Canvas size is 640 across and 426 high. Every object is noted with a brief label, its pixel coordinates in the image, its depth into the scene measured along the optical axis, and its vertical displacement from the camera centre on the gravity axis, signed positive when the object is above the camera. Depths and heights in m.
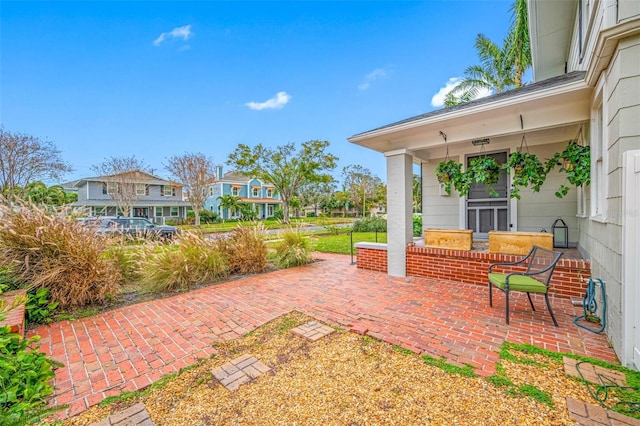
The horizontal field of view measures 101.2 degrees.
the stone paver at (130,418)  1.87 -1.51
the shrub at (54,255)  3.74 -0.64
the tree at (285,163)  24.61 +4.52
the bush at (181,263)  5.16 -1.09
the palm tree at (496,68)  13.08 +7.68
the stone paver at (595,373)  2.15 -1.44
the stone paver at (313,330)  3.15 -1.52
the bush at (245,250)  6.43 -0.99
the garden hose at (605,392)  1.85 -1.43
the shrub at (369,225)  16.72 -1.07
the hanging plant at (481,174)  4.94 +0.65
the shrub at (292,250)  7.11 -1.10
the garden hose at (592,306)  2.92 -1.22
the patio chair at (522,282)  3.27 -1.01
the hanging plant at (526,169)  4.48 +0.66
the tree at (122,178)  24.38 +3.20
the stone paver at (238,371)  2.32 -1.52
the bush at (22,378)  1.72 -1.29
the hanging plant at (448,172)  5.33 +0.73
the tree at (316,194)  42.50 +2.54
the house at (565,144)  2.29 +1.11
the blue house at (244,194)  35.24 +2.28
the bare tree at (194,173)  24.75 +3.61
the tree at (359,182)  37.97 +3.89
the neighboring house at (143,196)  25.66 +1.67
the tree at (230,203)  30.55 +0.86
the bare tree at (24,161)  16.36 +3.44
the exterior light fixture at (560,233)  5.90 -0.61
